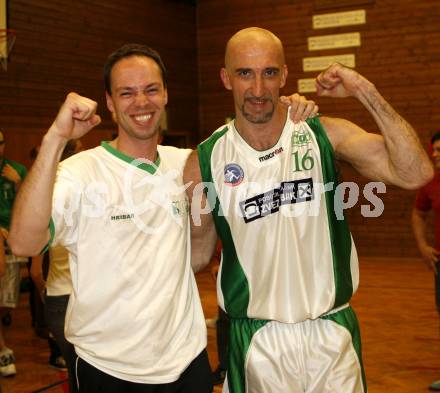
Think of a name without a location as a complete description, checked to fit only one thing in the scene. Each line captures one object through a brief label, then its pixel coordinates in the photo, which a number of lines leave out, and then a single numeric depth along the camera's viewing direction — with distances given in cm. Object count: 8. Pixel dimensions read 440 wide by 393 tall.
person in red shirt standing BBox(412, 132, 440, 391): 561
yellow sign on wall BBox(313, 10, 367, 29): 1300
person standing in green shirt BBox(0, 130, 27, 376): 680
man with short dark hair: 271
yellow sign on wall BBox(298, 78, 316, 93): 1345
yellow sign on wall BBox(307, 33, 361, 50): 1309
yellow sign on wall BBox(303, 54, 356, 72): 1312
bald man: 312
